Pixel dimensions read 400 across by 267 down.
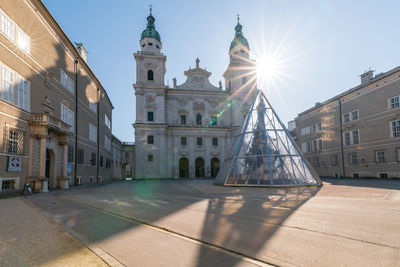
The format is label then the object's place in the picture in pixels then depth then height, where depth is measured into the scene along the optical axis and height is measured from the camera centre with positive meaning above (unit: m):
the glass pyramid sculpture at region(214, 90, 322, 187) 22.56 -0.29
